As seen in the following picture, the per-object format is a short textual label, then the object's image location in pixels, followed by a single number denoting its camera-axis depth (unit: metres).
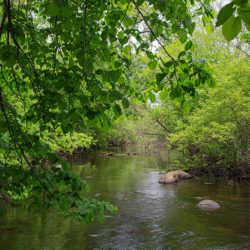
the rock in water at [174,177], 14.85
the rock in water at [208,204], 10.33
